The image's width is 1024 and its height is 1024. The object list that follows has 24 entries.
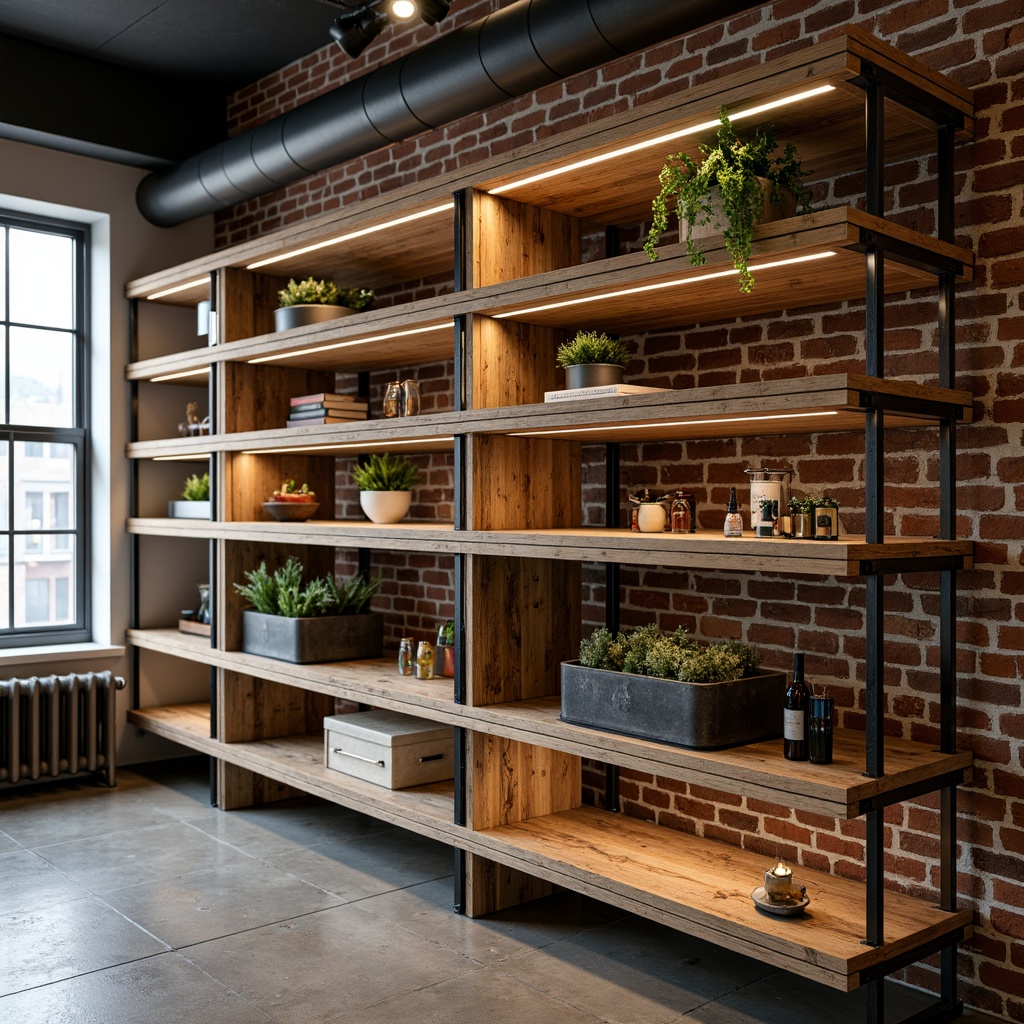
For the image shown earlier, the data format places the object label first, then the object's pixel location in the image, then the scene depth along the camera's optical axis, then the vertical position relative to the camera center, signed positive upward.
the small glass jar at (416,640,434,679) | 4.21 -0.62
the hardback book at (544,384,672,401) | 3.17 +0.36
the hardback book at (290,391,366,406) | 4.54 +0.48
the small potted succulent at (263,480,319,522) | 4.75 +0.01
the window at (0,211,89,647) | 5.57 +0.41
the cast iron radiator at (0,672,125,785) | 5.05 -1.08
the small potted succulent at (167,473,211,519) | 5.33 +0.03
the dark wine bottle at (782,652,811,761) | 2.85 -0.58
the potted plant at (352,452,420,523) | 4.41 +0.09
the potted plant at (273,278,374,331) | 4.45 +0.90
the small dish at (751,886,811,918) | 2.84 -1.09
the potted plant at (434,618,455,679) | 4.27 -0.59
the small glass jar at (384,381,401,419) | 4.23 +0.44
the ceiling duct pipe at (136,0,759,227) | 3.32 +1.60
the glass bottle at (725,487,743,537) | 2.99 -0.04
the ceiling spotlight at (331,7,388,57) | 3.77 +1.74
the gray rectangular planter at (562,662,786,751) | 2.95 -0.59
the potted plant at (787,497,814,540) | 2.83 -0.02
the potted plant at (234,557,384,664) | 4.52 -0.49
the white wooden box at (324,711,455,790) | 4.11 -0.98
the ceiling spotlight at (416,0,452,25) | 3.56 +1.71
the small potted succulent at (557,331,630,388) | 3.33 +0.48
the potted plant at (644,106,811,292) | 2.69 +0.85
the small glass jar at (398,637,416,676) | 4.32 -0.62
